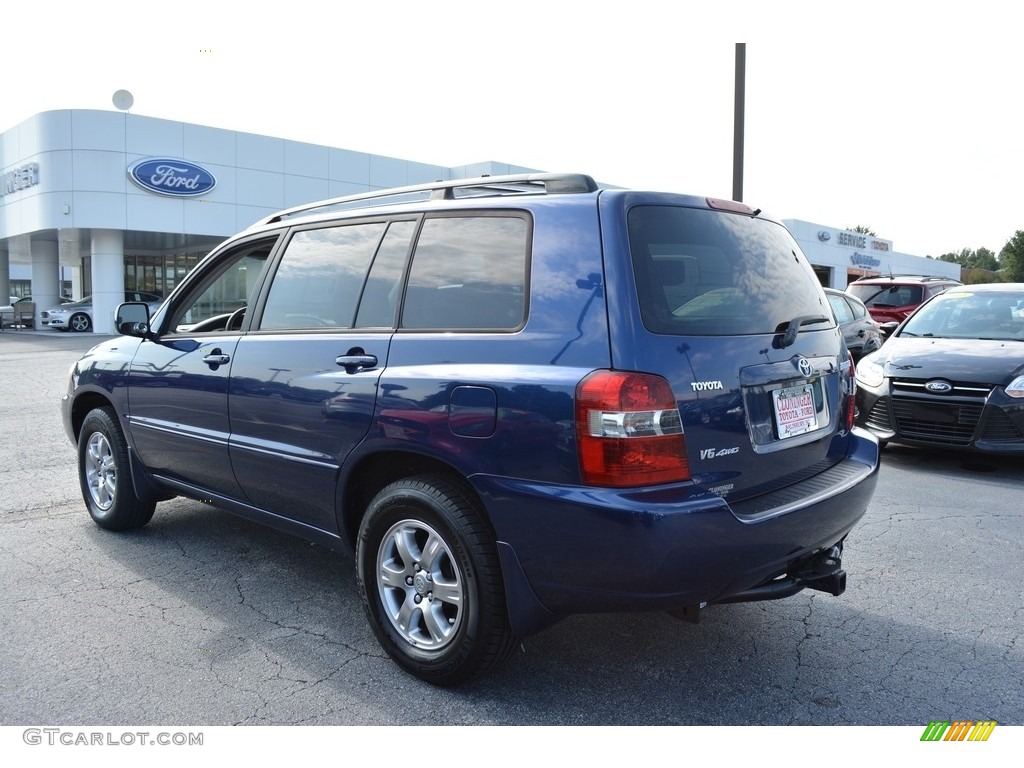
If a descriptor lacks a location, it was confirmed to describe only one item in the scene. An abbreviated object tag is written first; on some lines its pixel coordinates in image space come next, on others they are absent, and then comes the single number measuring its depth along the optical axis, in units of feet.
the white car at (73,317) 96.32
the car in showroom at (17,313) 102.68
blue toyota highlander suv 8.82
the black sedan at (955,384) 21.49
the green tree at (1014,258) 249.55
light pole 42.37
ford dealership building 87.10
